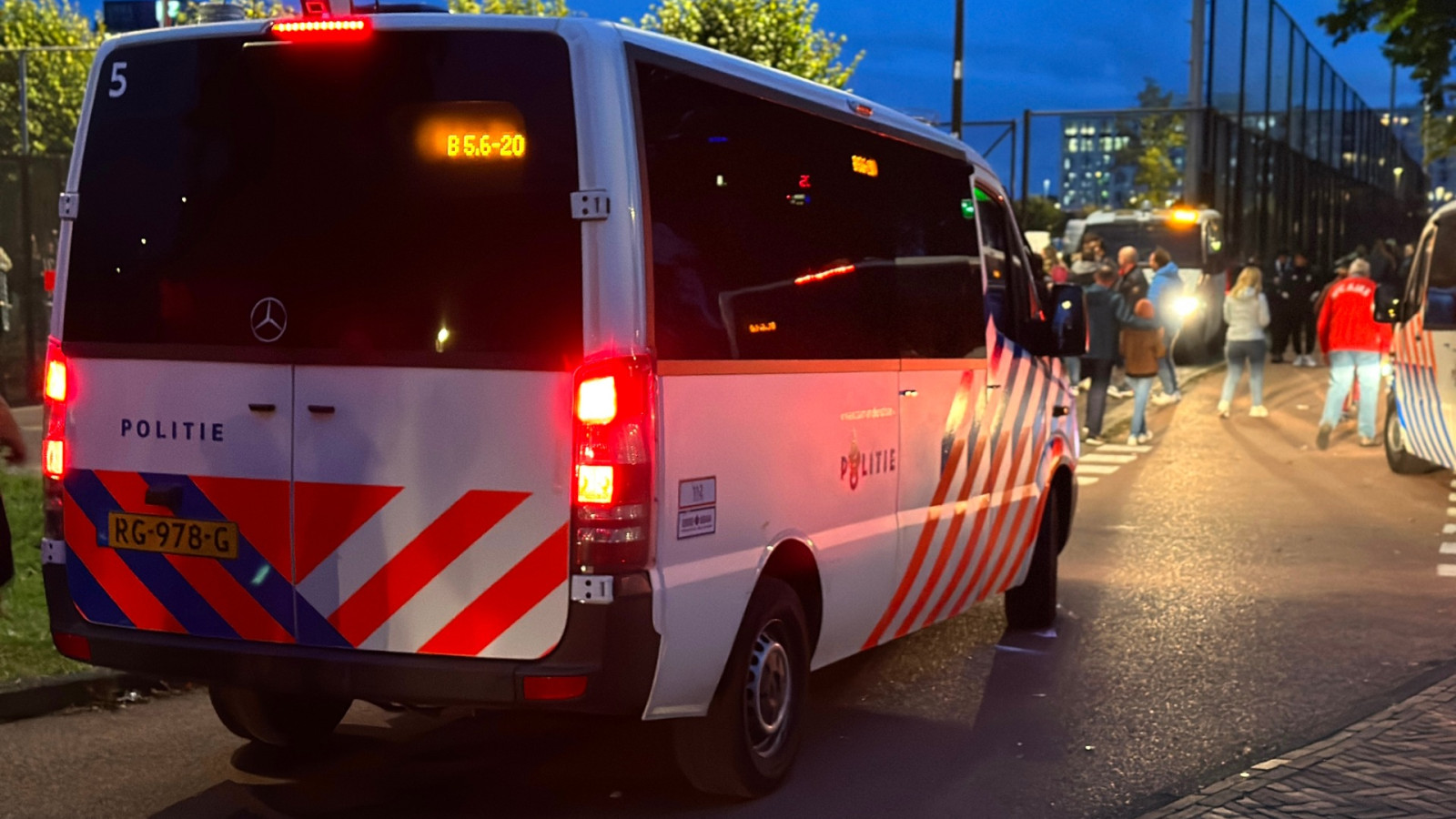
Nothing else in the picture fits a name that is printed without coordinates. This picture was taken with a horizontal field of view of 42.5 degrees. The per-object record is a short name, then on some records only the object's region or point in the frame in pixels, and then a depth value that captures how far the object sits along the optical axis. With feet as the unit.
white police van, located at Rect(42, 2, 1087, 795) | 16.19
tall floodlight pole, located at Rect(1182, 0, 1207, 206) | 128.47
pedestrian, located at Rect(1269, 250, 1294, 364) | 106.93
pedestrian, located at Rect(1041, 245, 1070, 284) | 79.25
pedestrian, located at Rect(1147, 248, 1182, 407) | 68.48
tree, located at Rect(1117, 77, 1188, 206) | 171.01
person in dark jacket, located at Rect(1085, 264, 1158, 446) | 62.18
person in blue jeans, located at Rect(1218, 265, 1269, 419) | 70.18
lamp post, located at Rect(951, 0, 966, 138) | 93.15
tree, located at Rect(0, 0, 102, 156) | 76.74
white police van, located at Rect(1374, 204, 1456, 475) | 47.37
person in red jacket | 62.80
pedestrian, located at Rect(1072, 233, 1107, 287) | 71.41
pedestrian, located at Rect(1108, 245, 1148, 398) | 64.90
